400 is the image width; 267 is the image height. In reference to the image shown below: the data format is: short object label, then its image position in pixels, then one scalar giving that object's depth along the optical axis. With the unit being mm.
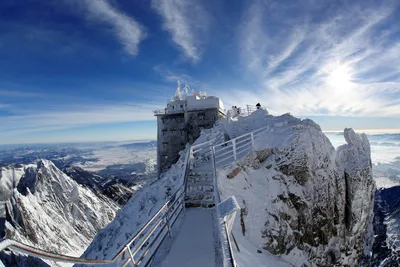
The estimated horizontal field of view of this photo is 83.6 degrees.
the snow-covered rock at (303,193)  11039
